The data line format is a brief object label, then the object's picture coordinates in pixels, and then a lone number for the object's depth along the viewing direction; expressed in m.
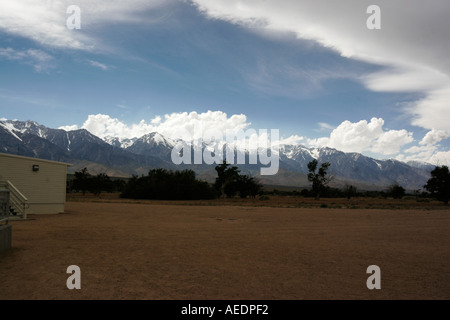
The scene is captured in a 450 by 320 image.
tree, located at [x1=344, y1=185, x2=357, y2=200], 74.99
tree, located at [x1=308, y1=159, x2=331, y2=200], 66.19
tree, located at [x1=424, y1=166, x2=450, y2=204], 57.69
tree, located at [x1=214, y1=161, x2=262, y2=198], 69.19
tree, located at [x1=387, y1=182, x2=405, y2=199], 86.69
